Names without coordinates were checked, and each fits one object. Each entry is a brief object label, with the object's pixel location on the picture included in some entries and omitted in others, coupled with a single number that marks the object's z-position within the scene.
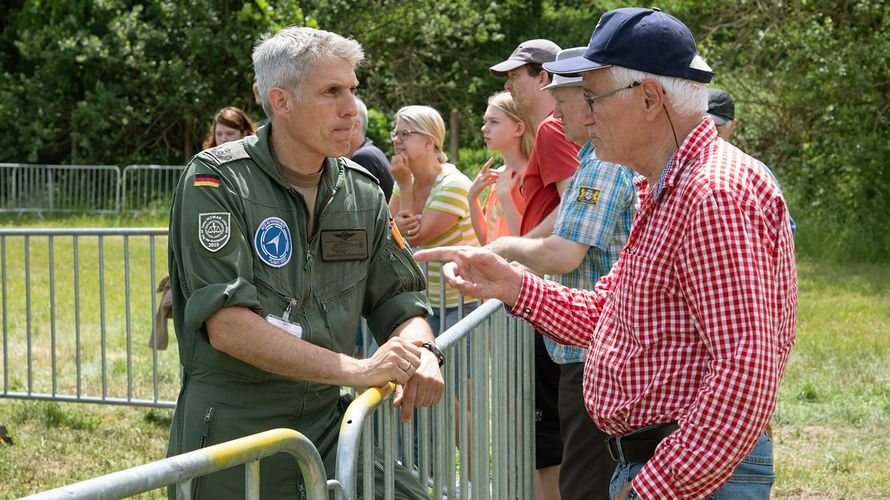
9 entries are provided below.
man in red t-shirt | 4.46
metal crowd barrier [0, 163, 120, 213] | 21.53
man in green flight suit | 2.76
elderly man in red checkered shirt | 2.18
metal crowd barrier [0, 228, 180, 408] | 7.05
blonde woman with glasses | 5.96
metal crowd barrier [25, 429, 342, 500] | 1.51
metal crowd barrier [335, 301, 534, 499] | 2.42
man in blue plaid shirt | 3.71
